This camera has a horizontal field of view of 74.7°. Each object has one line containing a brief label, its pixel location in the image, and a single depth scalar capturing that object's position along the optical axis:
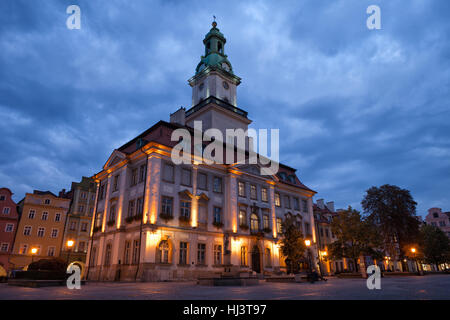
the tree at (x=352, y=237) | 35.44
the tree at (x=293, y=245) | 28.58
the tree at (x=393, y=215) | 43.34
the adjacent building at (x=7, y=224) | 43.81
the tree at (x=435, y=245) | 56.25
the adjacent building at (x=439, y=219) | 83.66
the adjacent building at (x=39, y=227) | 45.25
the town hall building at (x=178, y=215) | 28.42
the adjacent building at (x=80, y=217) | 49.59
